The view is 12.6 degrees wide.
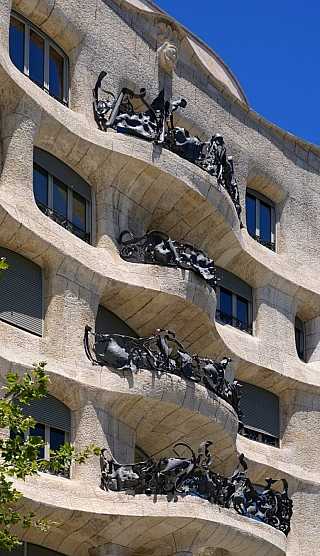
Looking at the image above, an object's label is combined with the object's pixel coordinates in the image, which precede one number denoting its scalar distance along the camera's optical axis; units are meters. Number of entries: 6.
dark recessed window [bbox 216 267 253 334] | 31.75
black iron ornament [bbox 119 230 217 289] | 27.88
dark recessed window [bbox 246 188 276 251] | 33.59
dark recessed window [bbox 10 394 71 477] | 25.00
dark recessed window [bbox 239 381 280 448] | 31.36
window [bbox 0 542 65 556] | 24.56
